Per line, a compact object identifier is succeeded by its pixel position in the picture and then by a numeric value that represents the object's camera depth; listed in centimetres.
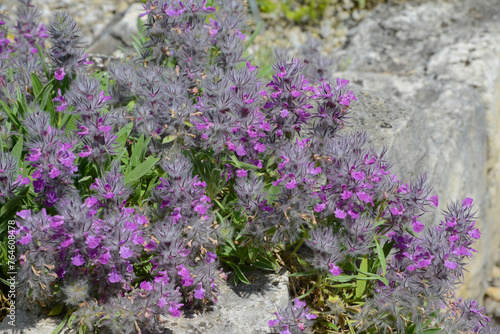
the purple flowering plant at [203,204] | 204
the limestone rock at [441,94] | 352
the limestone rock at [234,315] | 221
